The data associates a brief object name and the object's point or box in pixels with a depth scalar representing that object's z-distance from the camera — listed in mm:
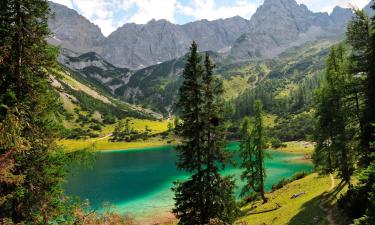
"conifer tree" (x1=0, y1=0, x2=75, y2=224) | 16812
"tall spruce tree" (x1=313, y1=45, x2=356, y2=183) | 37125
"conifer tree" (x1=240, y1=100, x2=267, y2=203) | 50375
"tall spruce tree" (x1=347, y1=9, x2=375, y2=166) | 27719
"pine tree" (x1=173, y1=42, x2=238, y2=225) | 27977
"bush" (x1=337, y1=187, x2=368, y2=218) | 25450
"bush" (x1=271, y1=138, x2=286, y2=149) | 152625
